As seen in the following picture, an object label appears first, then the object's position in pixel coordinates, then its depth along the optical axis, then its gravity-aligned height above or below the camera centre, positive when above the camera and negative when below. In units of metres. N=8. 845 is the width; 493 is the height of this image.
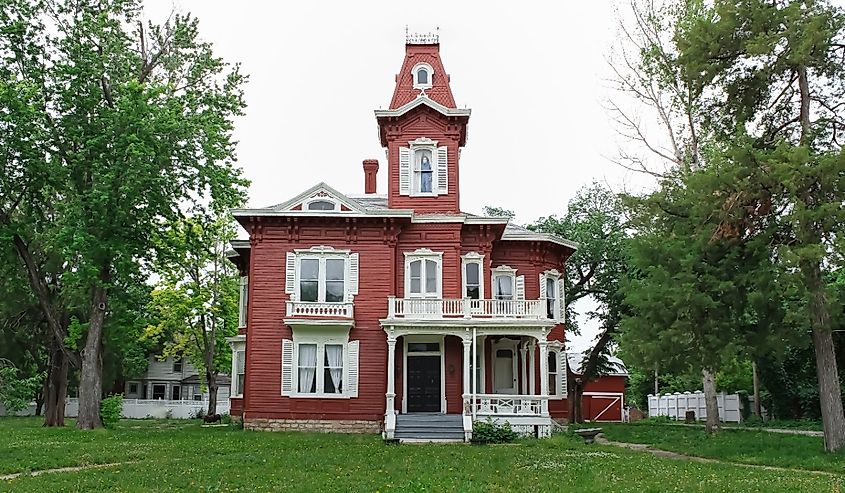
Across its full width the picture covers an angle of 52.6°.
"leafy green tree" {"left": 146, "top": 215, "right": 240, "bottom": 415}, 40.94 +4.96
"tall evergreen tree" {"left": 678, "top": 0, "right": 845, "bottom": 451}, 18.72 +6.68
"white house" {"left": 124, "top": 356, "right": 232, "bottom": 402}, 64.81 +1.68
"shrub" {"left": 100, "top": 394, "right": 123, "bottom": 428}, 31.08 -0.16
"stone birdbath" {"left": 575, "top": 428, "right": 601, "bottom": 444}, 25.45 -0.84
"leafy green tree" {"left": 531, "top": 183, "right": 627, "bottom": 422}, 35.47 +6.04
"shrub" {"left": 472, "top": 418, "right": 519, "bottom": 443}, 24.50 -0.77
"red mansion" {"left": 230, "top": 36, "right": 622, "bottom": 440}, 26.56 +2.96
